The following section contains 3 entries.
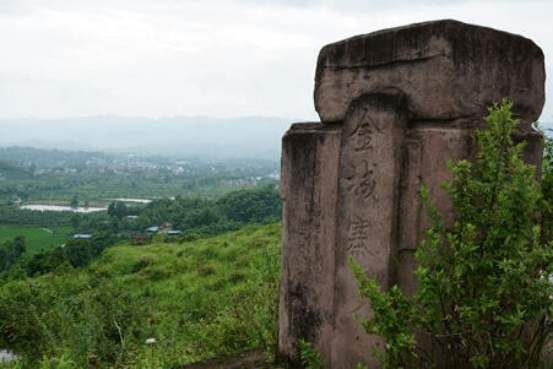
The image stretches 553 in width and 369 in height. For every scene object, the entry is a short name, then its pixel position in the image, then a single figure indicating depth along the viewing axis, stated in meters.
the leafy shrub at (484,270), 2.40
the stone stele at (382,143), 3.14
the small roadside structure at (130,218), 37.09
